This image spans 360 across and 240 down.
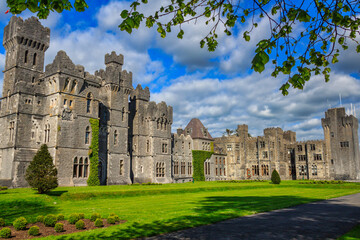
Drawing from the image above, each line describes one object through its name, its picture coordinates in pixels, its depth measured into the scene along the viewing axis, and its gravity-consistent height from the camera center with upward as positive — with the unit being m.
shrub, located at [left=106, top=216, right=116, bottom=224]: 13.05 -2.55
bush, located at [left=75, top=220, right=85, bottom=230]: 12.41 -2.63
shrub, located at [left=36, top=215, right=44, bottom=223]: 14.35 -2.72
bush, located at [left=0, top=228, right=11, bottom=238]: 11.27 -2.70
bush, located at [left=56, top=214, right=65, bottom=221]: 14.41 -2.66
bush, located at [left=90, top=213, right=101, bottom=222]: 13.95 -2.53
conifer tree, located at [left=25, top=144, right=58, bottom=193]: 22.84 -0.77
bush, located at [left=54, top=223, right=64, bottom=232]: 12.06 -2.64
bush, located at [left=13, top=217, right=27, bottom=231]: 12.77 -2.66
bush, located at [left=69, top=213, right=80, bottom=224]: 13.69 -2.57
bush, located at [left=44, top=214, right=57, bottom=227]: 13.35 -2.63
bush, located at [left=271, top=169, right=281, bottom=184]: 45.94 -2.36
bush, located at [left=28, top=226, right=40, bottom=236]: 11.75 -2.73
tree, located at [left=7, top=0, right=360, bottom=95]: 5.57 +3.16
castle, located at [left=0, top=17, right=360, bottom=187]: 34.09 +5.74
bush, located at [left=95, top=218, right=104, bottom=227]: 12.70 -2.61
